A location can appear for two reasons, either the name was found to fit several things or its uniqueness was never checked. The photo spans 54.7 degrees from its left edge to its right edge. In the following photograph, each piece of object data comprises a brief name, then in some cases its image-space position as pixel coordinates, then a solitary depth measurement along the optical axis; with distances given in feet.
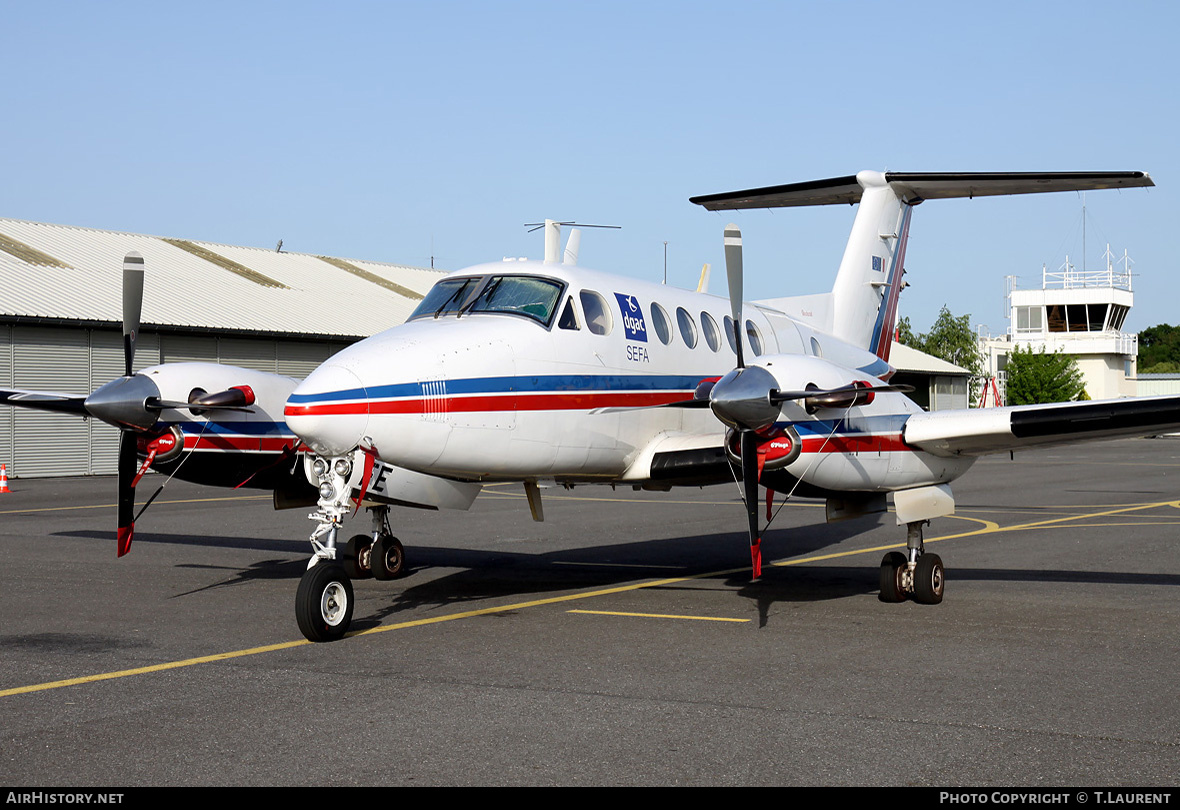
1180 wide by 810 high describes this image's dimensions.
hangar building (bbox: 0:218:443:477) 105.19
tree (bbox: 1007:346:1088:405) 255.29
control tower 280.92
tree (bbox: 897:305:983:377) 295.89
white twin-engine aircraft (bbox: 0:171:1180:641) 30.40
